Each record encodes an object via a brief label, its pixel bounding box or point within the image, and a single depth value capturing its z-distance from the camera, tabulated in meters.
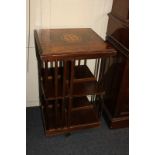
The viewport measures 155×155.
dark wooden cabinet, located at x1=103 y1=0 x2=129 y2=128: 1.49
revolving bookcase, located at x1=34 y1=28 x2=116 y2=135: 1.36
